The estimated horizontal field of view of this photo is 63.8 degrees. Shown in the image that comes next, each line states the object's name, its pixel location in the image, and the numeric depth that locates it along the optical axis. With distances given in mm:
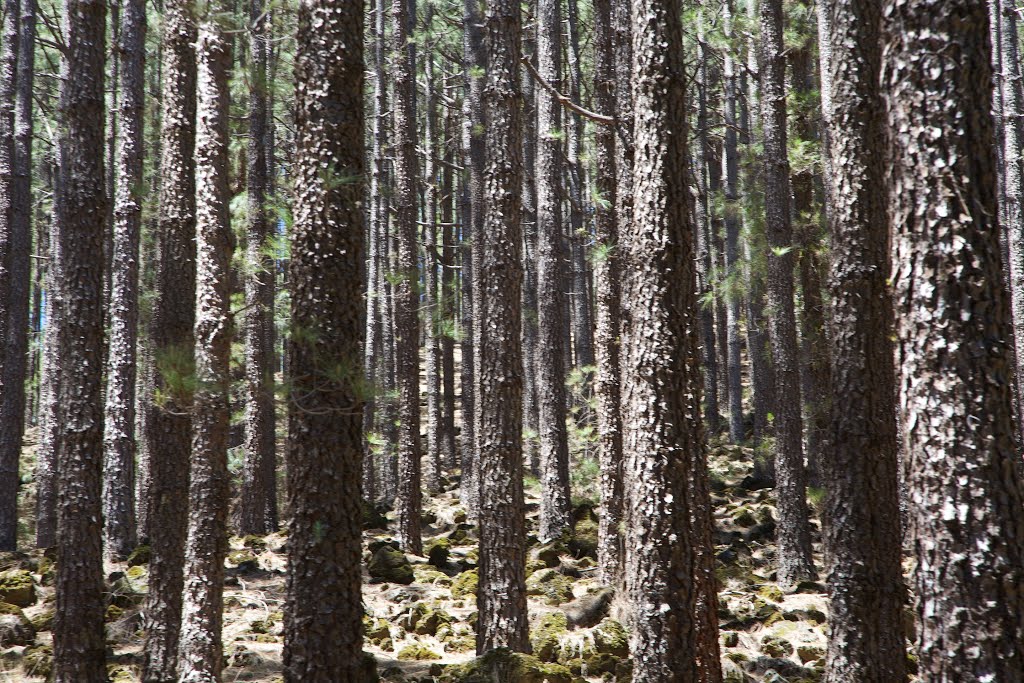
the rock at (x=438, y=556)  12562
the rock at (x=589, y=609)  9289
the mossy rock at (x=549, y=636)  7898
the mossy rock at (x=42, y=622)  9523
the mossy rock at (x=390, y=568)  11688
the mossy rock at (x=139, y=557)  11973
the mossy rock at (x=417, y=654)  8715
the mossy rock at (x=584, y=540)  12359
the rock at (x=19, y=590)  10383
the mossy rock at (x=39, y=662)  7965
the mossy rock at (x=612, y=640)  8086
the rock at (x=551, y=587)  10172
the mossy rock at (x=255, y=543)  13781
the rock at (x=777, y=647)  8484
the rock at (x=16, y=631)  8992
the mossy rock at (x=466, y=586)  11031
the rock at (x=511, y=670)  6702
